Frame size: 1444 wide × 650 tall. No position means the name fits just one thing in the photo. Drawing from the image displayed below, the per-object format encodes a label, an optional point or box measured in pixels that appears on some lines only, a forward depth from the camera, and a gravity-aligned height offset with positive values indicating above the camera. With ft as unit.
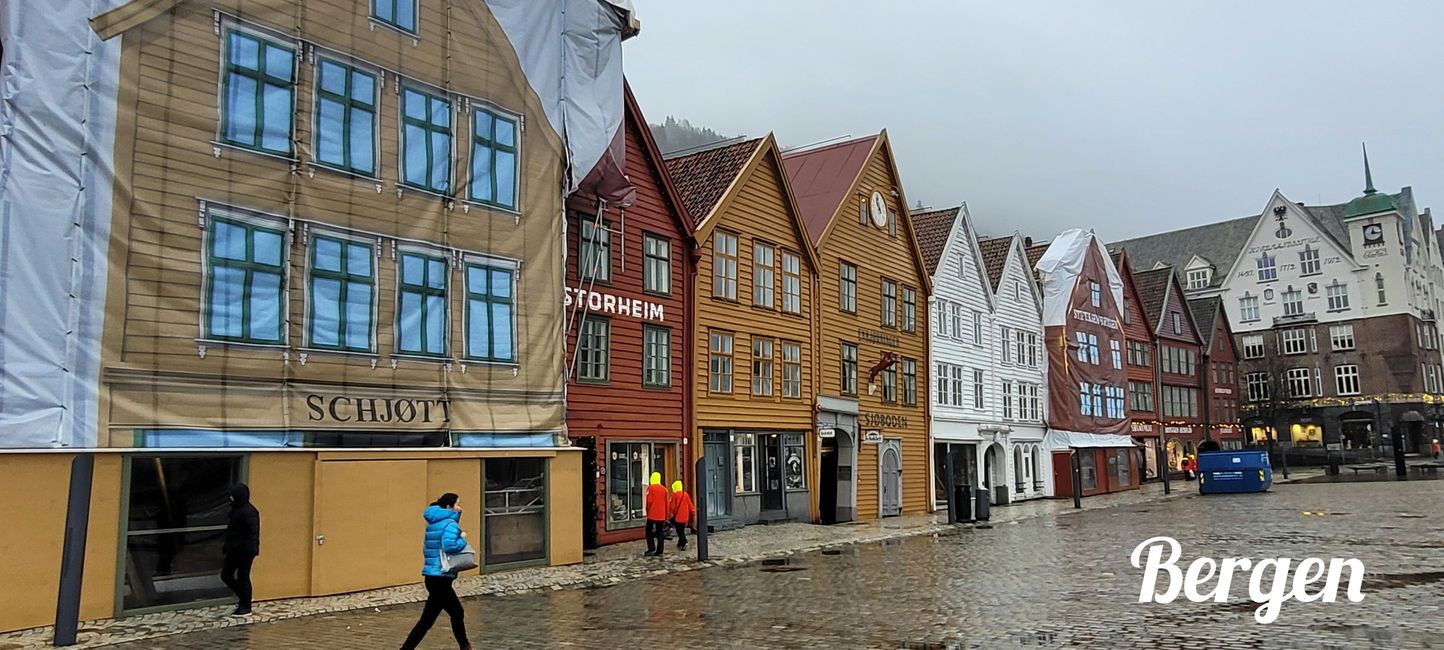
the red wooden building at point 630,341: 77.20 +8.81
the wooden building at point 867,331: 106.93 +12.90
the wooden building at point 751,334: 91.45 +10.74
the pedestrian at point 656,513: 69.82 -3.75
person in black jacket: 46.96 -3.69
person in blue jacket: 34.24 -3.50
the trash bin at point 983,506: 105.29 -5.55
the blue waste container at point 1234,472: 144.36 -3.69
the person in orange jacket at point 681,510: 72.33 -3.71
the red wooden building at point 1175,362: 201.67 +16.21
